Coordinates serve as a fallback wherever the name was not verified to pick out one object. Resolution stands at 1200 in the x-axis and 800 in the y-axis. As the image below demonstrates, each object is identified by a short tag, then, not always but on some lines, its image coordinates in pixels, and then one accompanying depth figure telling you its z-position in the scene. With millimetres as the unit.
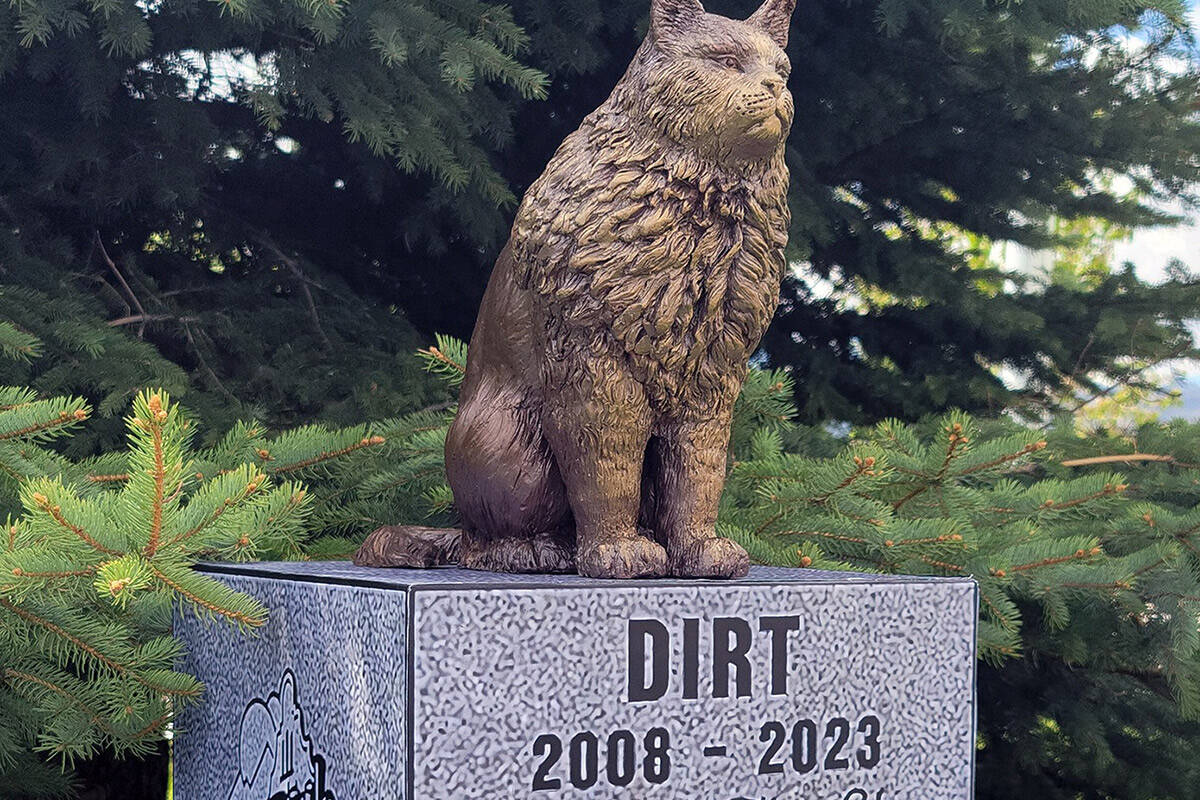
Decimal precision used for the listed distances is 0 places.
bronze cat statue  2322
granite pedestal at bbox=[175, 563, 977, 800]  2201
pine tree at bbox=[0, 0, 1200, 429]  2956
